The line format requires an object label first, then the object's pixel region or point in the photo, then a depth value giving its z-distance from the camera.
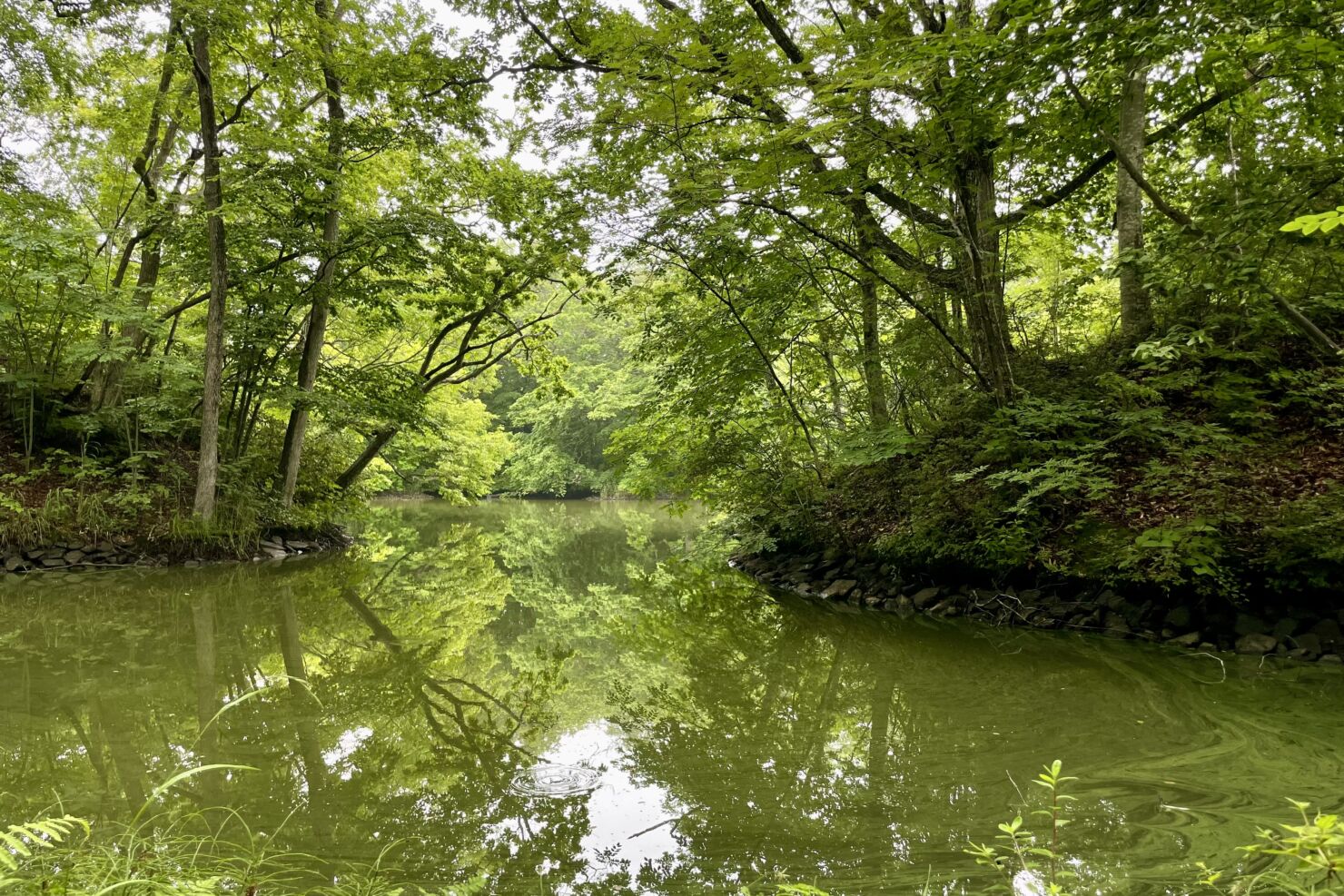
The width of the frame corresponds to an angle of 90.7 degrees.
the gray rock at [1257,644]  4.36
